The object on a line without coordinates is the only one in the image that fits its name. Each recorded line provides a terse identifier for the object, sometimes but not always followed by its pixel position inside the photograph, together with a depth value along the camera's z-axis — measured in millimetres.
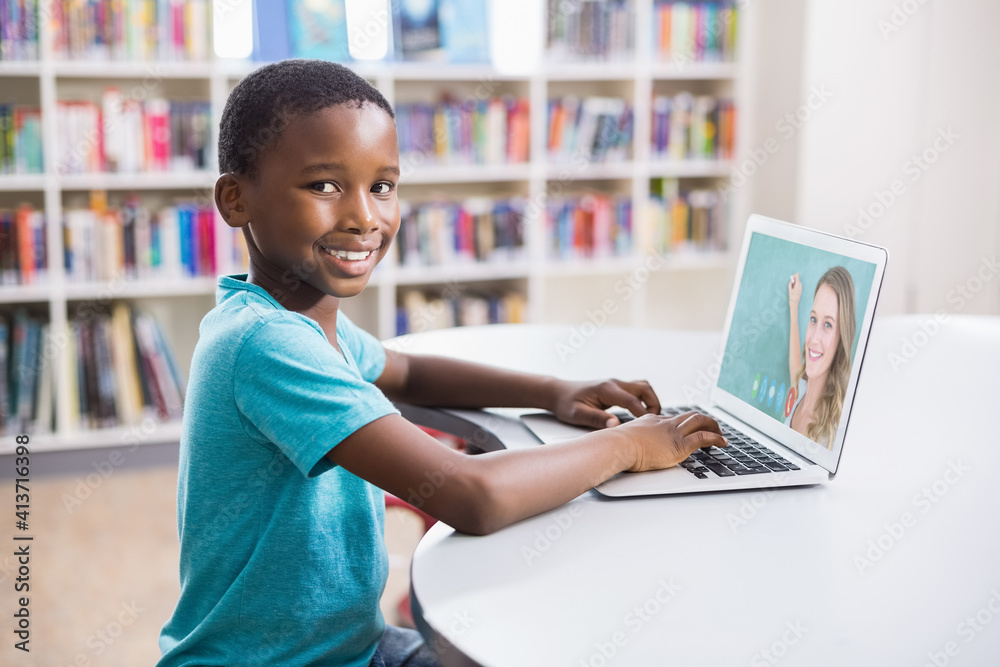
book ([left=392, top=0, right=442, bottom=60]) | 3188
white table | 691
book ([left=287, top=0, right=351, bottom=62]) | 3102
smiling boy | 856
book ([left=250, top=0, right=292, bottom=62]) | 3074
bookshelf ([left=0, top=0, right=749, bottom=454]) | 2947
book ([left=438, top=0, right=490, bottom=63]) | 3242
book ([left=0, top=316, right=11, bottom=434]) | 2887
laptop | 978
